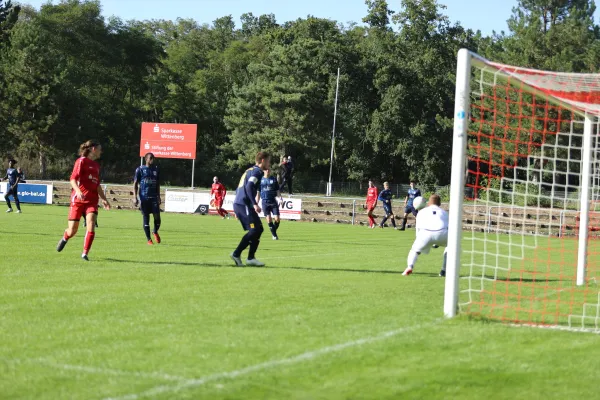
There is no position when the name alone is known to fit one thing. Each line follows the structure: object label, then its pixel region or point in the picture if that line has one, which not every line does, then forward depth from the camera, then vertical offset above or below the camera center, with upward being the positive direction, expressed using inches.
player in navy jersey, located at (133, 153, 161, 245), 717.3 -0.8
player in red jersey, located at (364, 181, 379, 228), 1335.1 +2.0
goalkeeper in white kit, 488.1 -14.9
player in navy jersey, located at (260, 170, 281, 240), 888.9 +2.6
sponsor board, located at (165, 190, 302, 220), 1472.7 -17.5
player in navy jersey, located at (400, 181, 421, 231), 1238.3 -1.2
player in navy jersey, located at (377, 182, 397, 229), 1315.2 -0.1
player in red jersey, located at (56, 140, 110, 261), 530.3 -0.9
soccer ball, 555.2 +1.7
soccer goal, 337.4 -41.8
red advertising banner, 1742.1 +114.0
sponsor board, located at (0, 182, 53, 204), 1688.0 -14.6
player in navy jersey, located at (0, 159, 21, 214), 1247.5 +7.2
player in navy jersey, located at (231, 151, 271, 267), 535.8 -7.5
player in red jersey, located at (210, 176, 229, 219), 1424.7 -2.3
